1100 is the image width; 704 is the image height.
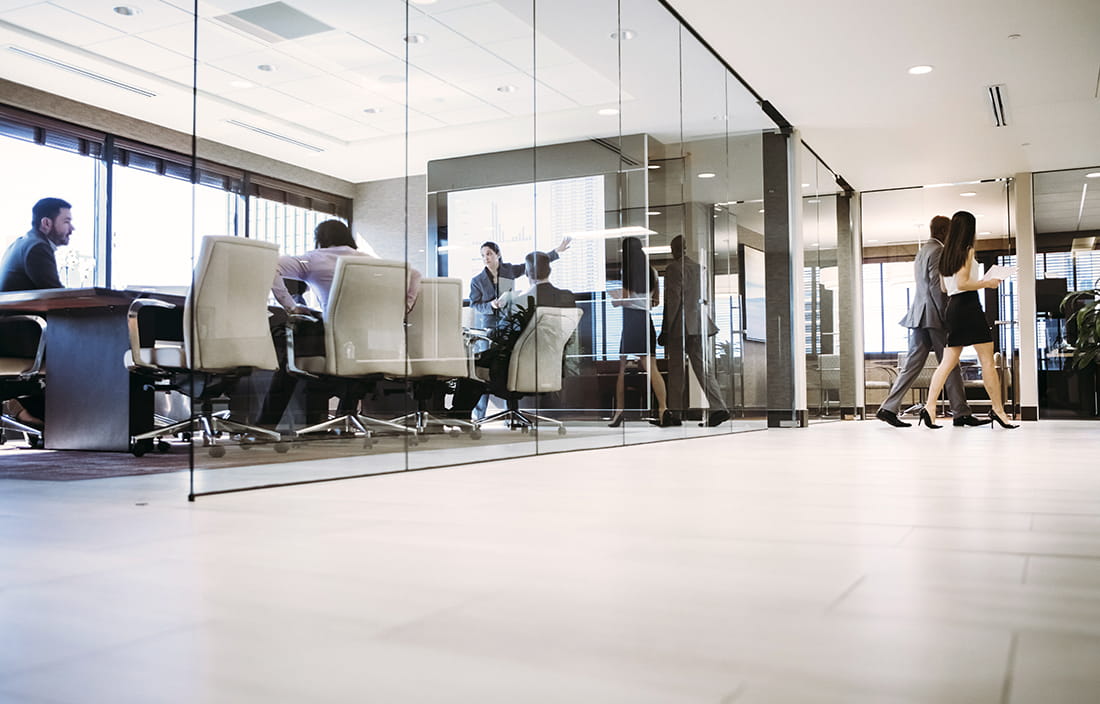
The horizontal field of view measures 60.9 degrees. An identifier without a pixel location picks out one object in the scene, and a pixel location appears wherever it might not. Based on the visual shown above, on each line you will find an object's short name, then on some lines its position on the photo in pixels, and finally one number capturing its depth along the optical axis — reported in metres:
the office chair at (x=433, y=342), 3.83
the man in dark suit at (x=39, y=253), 5.47
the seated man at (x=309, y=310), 3.19
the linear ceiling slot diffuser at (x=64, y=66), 6.89
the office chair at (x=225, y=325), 2.98
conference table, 5.24
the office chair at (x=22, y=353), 5.64
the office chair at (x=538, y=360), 4.44
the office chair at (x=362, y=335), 3.46
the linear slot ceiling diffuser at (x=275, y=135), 3.15
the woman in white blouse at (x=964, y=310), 7.61
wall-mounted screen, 4.06
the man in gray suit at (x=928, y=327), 7.98
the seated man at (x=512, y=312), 4.13
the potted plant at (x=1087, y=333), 9.83
